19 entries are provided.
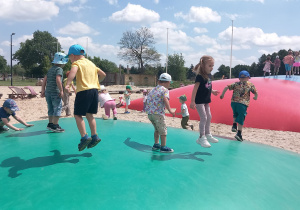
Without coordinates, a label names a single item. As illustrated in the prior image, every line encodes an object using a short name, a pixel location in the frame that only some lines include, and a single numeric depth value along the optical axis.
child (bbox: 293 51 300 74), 14.04
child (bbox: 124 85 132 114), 11.42
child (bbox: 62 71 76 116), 9.70
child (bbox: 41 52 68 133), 5.23
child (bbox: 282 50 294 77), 13.29
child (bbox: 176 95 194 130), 7.49
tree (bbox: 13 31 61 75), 76.38
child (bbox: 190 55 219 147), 4.38
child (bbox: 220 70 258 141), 5.78
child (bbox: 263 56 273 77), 13.92
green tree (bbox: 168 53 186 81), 65.31
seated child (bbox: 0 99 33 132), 5.50
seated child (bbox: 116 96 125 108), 13.45
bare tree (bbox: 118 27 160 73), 58.75
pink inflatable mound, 8.07
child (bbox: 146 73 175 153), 4.08
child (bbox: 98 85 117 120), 8.15
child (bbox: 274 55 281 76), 14.63
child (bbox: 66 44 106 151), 3.66
